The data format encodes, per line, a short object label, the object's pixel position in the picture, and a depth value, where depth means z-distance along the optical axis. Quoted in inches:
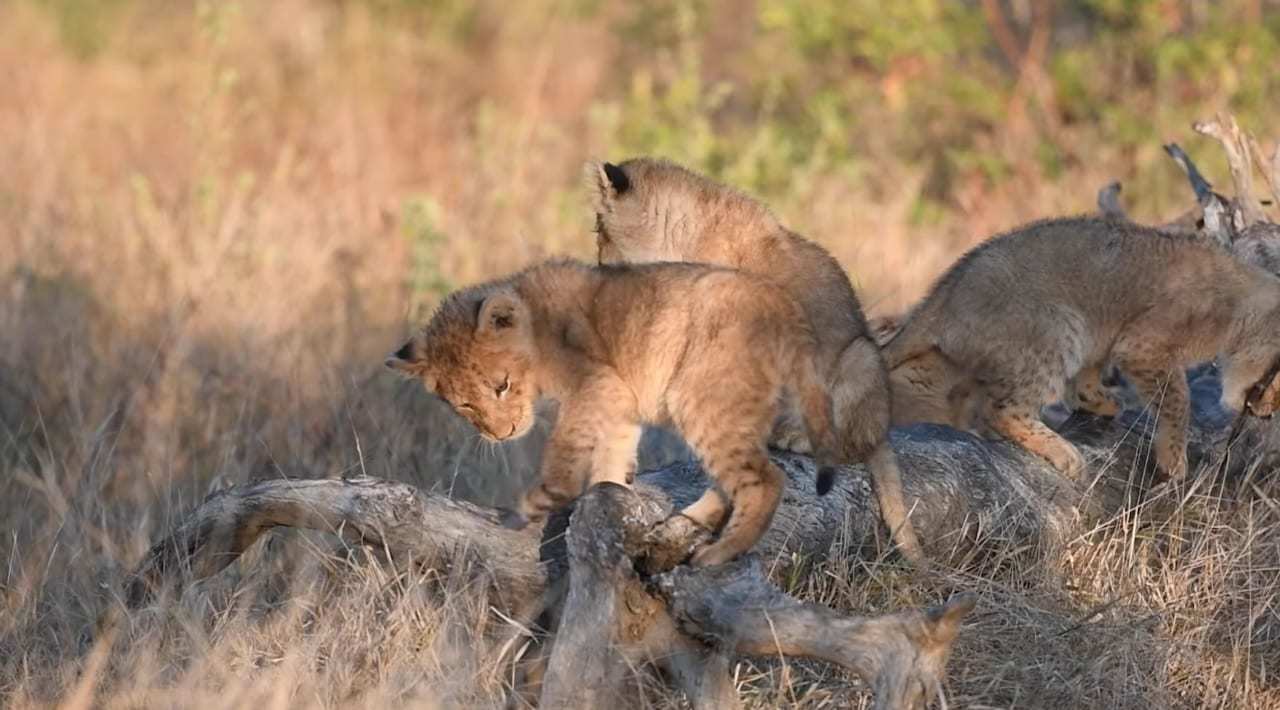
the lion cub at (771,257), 467.8
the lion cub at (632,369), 444.5
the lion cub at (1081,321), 547.2
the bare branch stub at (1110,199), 666.8
